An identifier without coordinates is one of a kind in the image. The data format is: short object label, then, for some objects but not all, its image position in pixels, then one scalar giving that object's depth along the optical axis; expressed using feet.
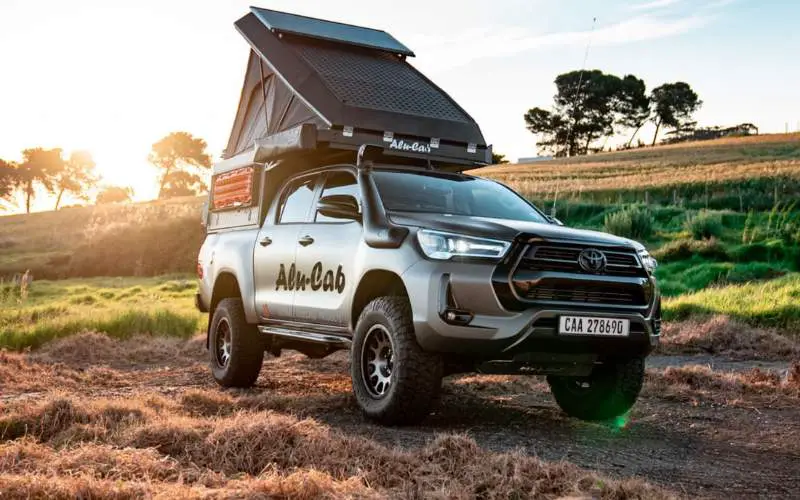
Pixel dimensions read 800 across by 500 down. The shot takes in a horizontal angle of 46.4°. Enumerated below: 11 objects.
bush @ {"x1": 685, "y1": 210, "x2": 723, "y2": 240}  88.17
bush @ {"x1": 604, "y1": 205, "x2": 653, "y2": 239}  92.84
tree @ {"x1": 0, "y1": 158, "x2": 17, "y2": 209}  250.37
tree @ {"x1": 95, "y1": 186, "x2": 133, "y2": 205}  306.76
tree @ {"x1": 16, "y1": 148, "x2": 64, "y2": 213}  260.01
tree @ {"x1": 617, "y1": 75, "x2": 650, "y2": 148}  328.90
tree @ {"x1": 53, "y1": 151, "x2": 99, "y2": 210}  280.72
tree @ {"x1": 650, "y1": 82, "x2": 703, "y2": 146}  341.82
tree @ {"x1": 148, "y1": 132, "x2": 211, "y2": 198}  280.10
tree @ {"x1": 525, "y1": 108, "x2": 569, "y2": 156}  325.42
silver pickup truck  21.49
